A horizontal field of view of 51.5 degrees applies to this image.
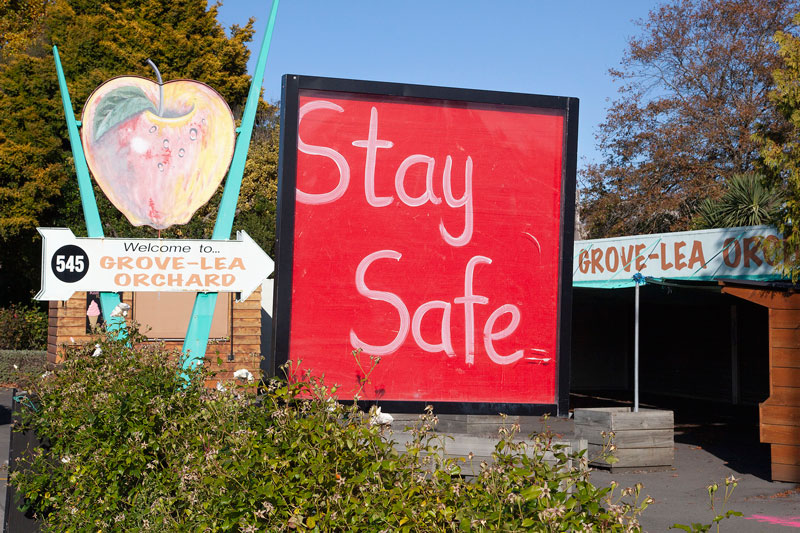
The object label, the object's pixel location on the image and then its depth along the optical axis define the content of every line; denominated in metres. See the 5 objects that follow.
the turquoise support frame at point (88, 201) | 5.73
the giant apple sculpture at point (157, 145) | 5.88
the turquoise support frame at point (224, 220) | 5.98
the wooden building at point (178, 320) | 18.97
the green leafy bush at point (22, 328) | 26.44
